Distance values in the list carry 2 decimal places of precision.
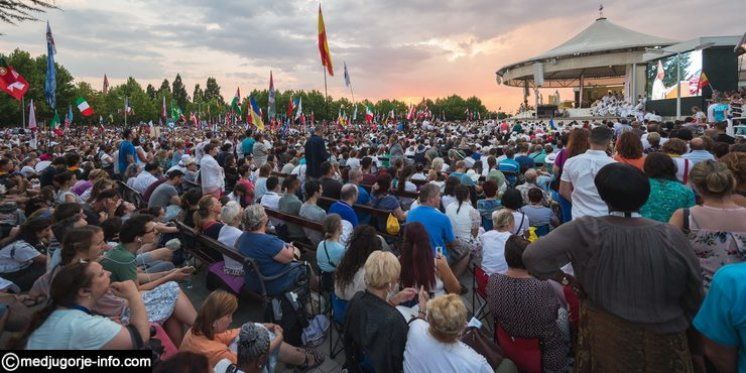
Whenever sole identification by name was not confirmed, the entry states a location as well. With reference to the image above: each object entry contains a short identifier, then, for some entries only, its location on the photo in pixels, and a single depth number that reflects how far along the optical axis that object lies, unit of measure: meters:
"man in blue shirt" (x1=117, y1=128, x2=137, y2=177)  10.52
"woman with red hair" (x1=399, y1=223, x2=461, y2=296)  3.58
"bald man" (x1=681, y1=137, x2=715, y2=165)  5.57
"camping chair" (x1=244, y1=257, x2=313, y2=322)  4.04
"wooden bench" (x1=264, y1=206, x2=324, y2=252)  5.62
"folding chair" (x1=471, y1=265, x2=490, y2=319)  3.99
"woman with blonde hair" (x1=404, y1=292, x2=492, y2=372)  2.46
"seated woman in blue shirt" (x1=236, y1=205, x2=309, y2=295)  4.23
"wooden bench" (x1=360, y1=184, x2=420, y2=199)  7.88
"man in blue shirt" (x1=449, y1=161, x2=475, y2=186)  7.80
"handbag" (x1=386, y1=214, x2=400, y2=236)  5.75
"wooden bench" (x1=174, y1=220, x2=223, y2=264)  5.38
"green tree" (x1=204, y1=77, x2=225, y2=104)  138.75
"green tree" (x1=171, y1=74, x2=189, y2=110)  128.25
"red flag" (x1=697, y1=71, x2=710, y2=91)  22.44
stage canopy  45.13
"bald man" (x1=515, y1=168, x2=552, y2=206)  7.13
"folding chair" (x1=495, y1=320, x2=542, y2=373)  3.20
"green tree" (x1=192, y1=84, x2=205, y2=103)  134.52
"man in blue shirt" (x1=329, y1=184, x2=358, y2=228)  5.86
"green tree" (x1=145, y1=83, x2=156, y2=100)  122.68
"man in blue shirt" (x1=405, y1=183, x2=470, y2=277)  4.91
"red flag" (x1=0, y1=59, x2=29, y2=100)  13.71
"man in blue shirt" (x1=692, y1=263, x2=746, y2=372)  1.79
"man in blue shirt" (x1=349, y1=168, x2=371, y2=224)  6.98
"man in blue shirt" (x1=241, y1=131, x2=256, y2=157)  14.48
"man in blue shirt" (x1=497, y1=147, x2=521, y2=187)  9.77
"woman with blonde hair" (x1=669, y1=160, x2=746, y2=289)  2.74
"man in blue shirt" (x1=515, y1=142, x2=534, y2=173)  10.64
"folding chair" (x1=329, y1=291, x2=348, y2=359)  3.91
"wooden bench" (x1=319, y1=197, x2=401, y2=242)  6.18
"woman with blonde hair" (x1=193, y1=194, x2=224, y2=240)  5.51
